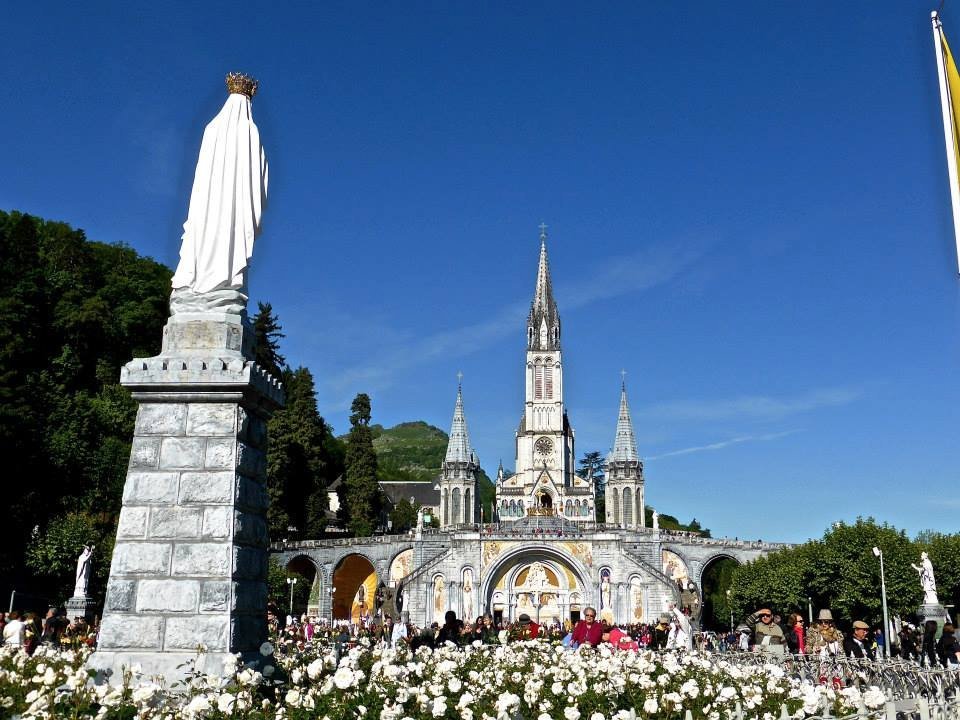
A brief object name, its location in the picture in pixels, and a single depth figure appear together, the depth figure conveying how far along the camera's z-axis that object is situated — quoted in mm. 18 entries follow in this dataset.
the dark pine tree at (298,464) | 50094
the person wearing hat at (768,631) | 14469
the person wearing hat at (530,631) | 14662
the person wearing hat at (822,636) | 13369
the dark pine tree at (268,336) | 57669
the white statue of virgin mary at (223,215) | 7242
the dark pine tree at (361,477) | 57344
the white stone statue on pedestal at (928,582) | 24562
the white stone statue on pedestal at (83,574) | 21078
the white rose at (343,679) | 4824
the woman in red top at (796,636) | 14511
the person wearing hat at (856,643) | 11156
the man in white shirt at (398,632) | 14969
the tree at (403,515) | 76250
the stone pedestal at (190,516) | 6305
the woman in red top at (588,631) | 11305
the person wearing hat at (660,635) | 16381
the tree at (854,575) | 36281
